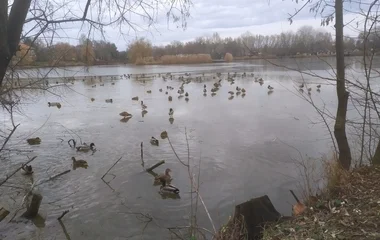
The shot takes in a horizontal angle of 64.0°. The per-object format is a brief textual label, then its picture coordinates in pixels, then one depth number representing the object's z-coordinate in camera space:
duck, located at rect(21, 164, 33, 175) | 7.80
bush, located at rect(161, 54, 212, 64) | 87.38
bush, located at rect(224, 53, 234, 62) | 87.22
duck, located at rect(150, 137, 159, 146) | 10.27
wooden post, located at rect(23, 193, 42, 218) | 5.75
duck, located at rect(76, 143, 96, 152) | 9.80
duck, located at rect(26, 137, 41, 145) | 10.72
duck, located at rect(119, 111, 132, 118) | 14.98
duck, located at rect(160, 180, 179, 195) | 6.62
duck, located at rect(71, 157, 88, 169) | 8.48
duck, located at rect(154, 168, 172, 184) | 7.03
